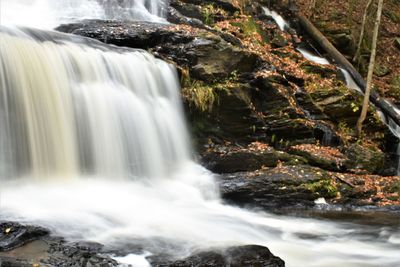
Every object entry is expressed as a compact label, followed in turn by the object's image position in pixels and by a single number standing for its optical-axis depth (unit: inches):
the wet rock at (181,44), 451.2
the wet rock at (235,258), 196.4
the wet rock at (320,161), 421.1
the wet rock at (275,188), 362.0
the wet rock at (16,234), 199.8
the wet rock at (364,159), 439.8
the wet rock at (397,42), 827.3
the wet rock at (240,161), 397.1
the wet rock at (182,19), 579.5
